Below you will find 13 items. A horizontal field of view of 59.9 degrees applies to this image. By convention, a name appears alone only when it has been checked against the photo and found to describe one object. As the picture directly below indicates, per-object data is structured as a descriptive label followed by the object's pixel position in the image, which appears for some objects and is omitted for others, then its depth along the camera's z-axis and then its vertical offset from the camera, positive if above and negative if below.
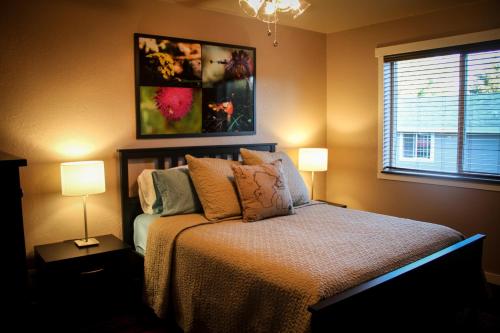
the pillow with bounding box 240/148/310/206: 3.41 -0.33
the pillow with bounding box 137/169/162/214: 3.13 -0.45
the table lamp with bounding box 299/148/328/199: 4.16 -0.27
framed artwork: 3.31 +0.37
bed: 1.85 -0.75
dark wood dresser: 1.66 -0.38
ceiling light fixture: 2.75 +0.82
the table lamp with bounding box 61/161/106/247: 2.76 -0.29
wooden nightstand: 2.60 -0.85
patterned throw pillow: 2.97 -0.42
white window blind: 3.46 +0.15
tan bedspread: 1.98 -0.67
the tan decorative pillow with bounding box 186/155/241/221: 2.98 -0.40
